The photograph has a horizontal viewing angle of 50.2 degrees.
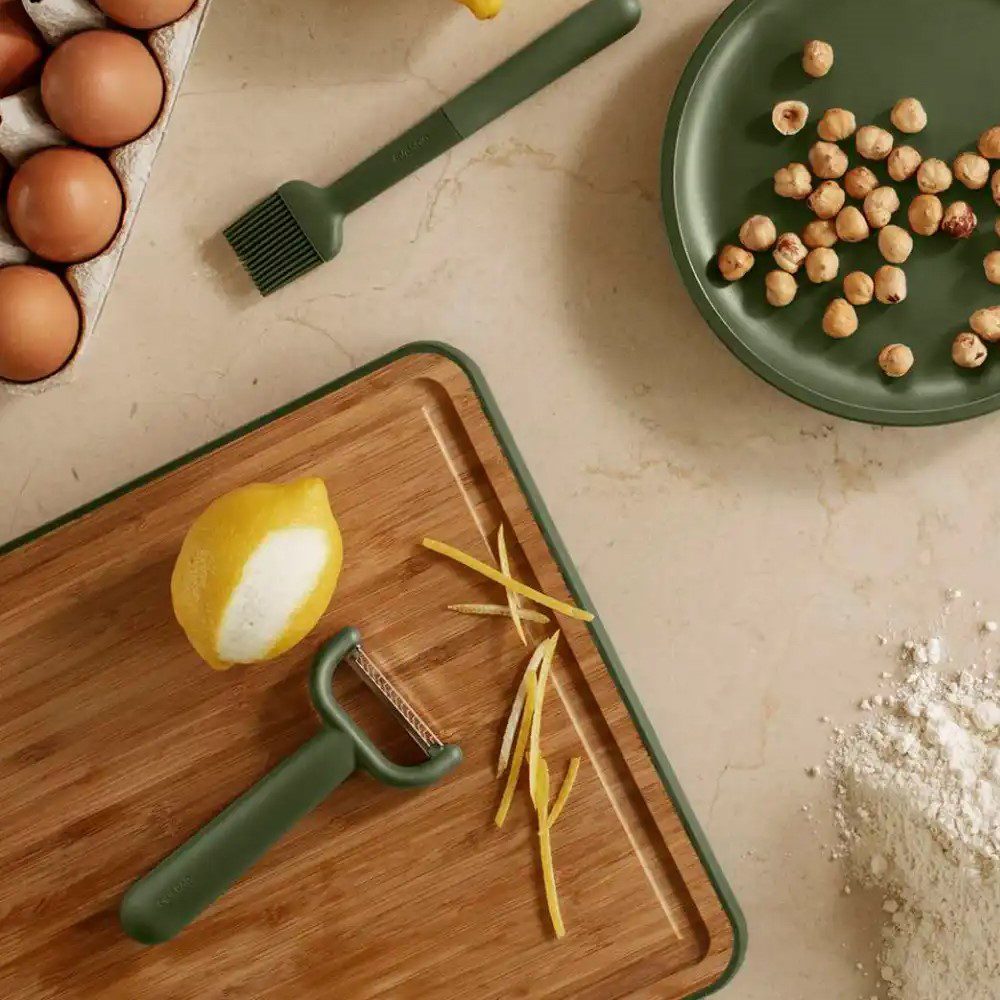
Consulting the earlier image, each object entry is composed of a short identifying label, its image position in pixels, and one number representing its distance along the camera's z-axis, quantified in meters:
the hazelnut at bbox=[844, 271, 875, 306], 0.95
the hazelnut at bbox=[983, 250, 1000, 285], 0.94
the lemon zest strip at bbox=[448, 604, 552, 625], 0.93
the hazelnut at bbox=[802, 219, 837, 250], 0.95
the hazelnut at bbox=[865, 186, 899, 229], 0.94
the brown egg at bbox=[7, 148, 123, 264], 0.87
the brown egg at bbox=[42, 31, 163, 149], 0.86
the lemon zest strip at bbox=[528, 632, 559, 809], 0.92
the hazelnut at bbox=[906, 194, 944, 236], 0.94
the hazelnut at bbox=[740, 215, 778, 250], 0.94
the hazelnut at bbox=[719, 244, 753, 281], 0.94
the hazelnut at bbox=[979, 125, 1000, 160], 0.93
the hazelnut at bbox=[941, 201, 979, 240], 0.93
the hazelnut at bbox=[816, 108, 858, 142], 0.93
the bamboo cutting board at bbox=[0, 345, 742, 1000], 0.93
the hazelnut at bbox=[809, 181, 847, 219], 0.94
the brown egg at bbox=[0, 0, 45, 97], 0.88
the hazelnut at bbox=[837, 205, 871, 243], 0.94
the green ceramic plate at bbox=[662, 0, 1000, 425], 0.94
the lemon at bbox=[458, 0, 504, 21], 0.91
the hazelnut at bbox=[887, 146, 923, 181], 0.94
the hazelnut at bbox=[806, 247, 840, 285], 0.95
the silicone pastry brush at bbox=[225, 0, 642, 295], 0.95
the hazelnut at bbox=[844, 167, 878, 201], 0.95
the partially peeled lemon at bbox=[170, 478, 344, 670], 0.80
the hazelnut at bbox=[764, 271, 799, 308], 0.95
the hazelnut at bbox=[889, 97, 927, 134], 0.93
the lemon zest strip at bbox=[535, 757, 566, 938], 0.92
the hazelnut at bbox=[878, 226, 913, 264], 0.94
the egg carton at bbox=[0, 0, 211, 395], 0.88
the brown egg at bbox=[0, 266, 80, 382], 0.89
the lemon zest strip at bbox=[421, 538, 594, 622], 0.92
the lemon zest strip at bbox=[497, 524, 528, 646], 0.92
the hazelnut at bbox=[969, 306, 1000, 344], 0.93
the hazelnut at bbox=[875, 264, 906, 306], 0.94
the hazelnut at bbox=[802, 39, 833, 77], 0.93
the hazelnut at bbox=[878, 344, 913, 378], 0.94
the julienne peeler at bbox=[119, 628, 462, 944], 0.89
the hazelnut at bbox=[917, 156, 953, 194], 0.94
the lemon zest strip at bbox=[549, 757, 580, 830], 0.92
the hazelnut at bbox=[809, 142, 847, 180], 0.94
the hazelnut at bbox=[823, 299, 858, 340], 0.95
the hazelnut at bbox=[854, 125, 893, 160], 0.94
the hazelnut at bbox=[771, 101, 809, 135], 0.94
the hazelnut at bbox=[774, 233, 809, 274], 0.95
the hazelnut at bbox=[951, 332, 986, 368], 0.93
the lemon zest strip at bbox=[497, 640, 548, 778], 0.92
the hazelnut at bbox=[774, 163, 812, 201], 0.94
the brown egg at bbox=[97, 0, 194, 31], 0.87
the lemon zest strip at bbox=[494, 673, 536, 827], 0.92
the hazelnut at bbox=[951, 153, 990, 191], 0.93
